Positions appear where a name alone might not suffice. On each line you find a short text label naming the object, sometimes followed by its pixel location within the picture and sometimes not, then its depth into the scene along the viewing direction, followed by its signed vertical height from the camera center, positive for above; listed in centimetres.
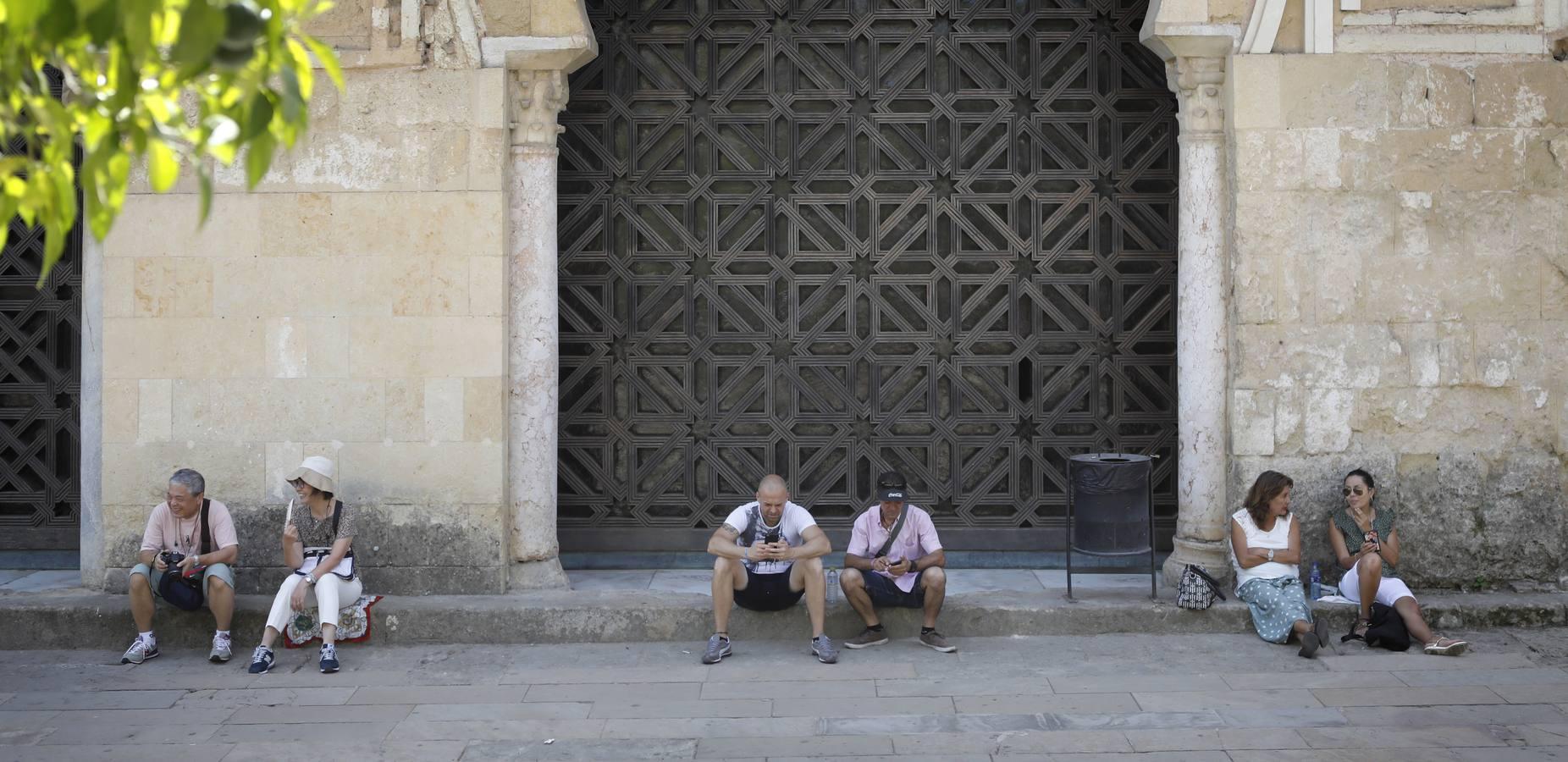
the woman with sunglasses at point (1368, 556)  698 -85
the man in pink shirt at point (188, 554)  699 -79
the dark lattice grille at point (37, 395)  841 -2
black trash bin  722 -60
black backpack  686 -117
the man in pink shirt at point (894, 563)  704 -85
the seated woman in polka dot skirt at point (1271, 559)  700 -85
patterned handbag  725 -103
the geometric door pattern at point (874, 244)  827 +81
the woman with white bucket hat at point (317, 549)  694 -77
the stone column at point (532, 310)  769 +42
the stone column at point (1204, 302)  763 +44
